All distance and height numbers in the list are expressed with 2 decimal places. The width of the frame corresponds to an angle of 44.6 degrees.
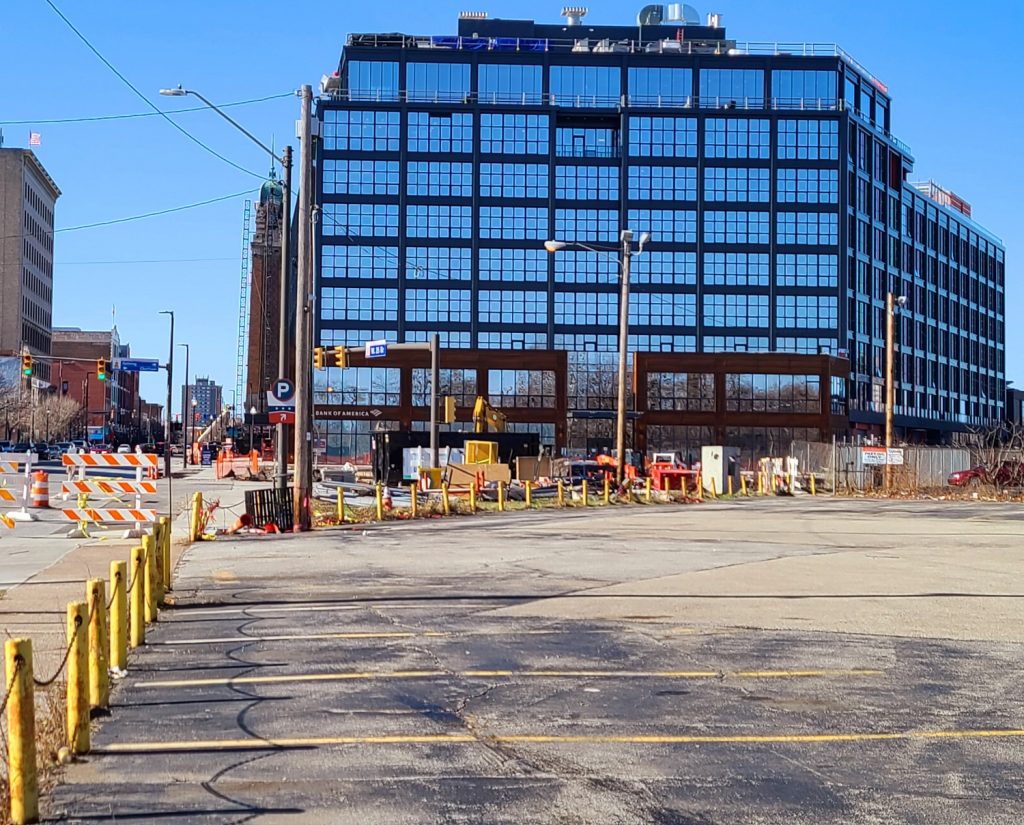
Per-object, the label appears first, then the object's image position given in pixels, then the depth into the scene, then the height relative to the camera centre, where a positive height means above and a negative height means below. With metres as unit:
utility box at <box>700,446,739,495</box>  50.69 -0.36
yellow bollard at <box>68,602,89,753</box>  7.31 -1.31
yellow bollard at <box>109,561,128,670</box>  9.69 -1.27
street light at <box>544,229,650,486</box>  41.66 +3.12
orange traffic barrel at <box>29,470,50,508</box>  34.66 -0.97
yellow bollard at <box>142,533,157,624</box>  12.85 -1.31
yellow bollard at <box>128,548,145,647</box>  11.48 -1.36
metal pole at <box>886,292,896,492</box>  50.00 +2.82
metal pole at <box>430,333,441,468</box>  45.09 +2.13
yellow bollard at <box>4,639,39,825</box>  6.06 -1.39
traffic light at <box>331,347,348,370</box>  41.72 +3.41
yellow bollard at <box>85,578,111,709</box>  8.32 -1.27
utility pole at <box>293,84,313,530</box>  27.33 +2.60
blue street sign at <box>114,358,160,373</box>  56.97 +4.26
